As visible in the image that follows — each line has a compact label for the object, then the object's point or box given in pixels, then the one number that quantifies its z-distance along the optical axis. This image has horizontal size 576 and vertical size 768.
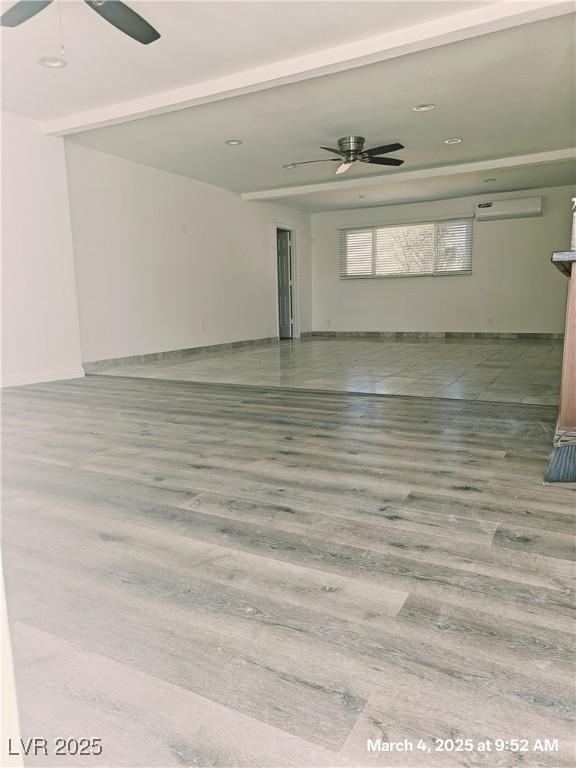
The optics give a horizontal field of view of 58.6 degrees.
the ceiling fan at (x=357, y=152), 5.48
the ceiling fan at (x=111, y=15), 2.49
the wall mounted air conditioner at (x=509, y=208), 8.74
